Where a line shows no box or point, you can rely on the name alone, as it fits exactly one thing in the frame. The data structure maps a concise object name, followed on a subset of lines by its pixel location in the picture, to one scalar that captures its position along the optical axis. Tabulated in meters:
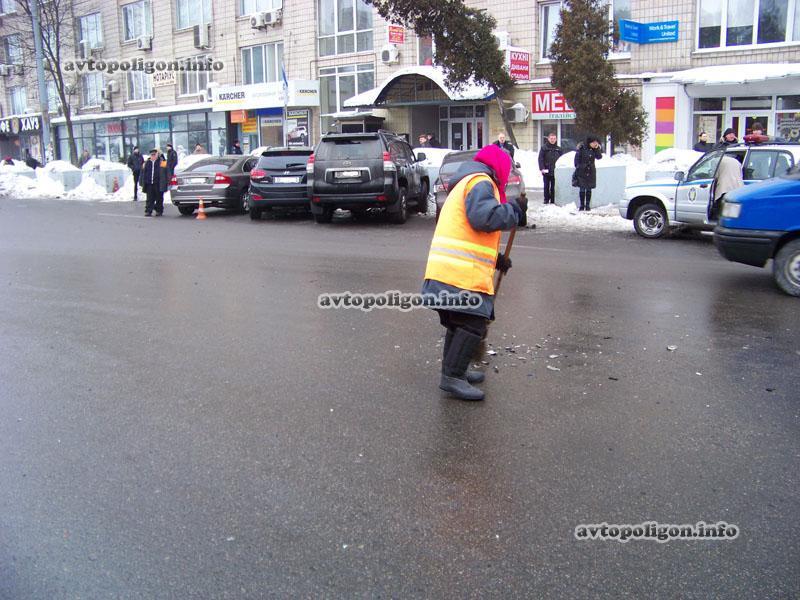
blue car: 8.42
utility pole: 32.46
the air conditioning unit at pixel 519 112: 27.91
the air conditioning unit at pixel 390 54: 31.62
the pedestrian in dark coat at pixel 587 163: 16.17
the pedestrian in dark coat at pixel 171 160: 23.38
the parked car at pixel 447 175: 15.21
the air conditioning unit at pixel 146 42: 43.41
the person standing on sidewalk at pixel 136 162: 23.14
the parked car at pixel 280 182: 17.28
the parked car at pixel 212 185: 19.16
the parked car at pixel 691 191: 11.88
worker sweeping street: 4.77
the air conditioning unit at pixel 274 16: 36.38
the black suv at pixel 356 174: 15.62
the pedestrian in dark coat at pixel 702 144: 19.40
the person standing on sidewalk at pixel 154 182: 19.70
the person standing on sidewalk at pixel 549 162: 18.00
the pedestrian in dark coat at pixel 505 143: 17.21
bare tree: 40.78
